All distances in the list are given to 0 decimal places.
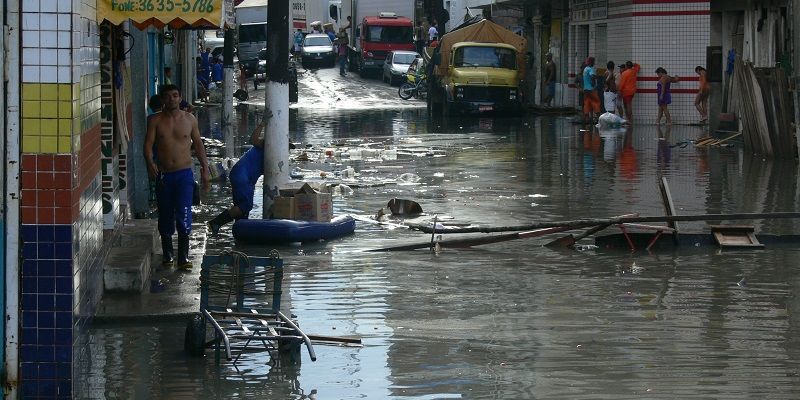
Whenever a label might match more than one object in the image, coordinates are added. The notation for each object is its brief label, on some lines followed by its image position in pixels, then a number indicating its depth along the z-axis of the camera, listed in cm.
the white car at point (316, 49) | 6084
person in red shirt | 3384
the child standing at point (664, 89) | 3331
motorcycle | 4841
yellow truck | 3841
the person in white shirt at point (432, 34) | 6277
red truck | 5891
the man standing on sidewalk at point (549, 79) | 4200
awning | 998
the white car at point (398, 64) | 5403
